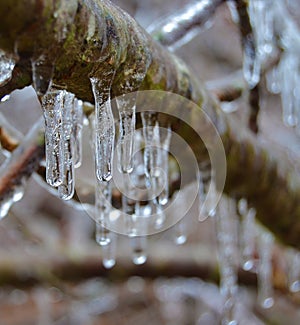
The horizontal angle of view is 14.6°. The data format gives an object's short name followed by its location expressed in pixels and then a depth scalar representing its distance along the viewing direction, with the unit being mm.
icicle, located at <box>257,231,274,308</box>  1181
